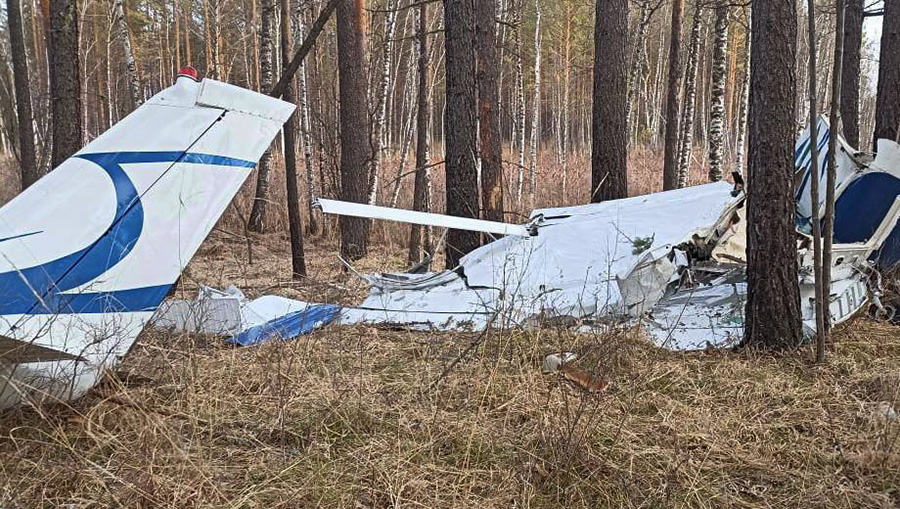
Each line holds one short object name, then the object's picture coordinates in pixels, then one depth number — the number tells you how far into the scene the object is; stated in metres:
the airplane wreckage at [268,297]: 2.68
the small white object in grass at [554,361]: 3.77
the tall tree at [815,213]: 3.93
